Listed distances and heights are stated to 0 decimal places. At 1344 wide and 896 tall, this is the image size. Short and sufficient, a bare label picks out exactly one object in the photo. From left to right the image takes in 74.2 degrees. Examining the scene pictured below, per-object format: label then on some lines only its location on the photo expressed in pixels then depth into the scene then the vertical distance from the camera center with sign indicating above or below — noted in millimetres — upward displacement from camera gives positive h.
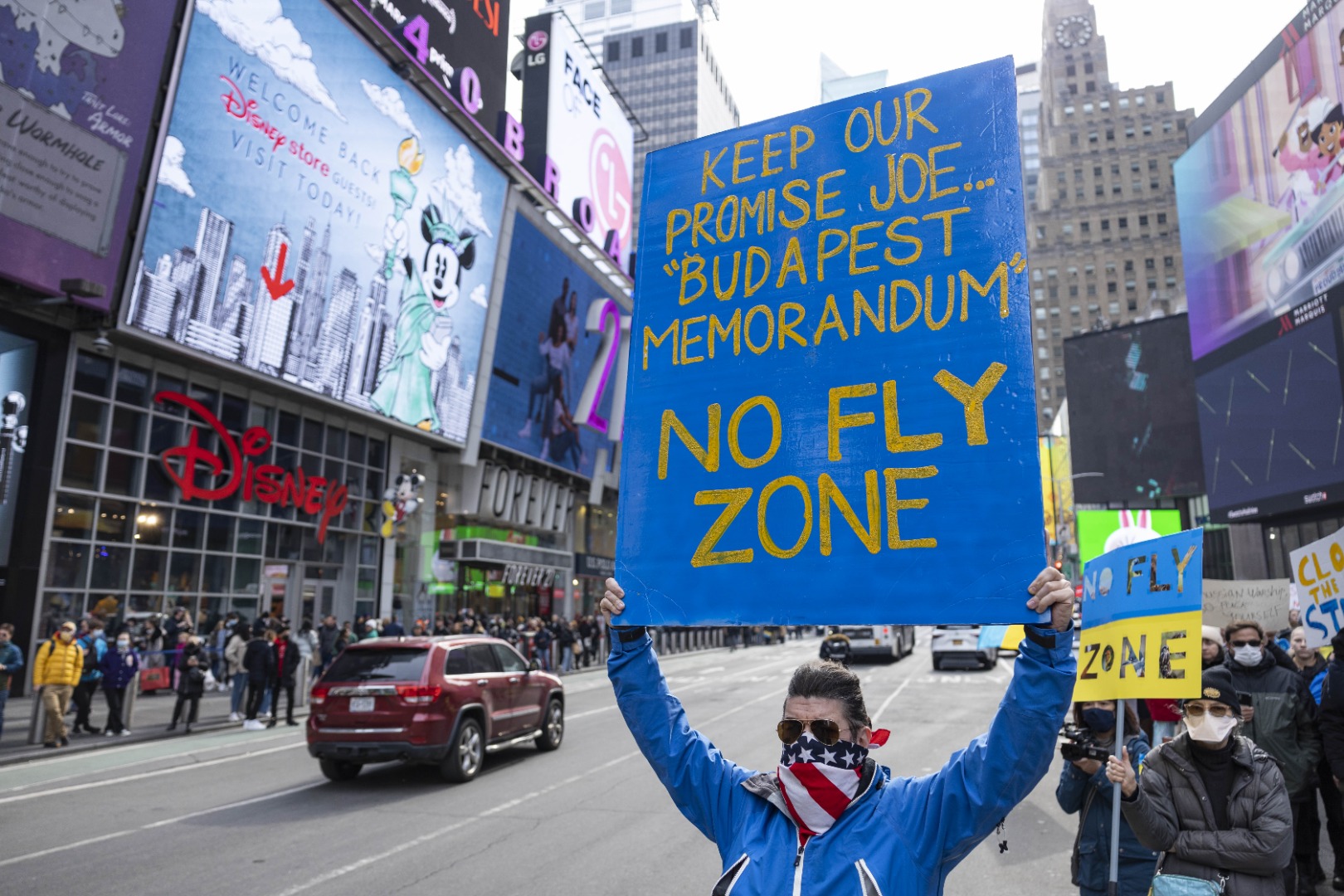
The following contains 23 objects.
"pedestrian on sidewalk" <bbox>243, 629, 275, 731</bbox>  16016 -1410
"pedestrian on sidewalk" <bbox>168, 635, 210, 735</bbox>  15211 -1520
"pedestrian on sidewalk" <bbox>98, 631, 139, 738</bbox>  14727 -1426
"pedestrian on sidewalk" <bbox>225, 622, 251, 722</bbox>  16578 -1541
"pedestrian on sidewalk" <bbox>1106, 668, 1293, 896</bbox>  3938 -898
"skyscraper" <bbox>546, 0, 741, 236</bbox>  122938 +76121
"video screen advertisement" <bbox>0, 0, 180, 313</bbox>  16156 +8719
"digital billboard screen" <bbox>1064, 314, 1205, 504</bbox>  52906 +11598
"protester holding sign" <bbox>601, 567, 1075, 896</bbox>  2178 -498
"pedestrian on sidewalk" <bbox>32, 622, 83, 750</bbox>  13320 -1318
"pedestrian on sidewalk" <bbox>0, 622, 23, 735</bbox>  13133 -1033
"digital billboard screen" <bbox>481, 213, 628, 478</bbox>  34906 +10148
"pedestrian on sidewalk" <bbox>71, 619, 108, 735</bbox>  14695 -1467
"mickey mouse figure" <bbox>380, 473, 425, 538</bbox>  31000 +3155
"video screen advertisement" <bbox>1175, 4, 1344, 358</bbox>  29391 +15618
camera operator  4422 -1170
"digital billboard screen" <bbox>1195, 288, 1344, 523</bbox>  30359 +6958
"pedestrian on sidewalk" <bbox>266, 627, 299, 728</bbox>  16516 -1407
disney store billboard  19938 +9804
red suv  10281 -1351
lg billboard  39500 +21743
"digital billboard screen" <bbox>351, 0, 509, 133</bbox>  27641 +18598
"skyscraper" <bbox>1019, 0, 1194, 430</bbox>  104250 +47660
